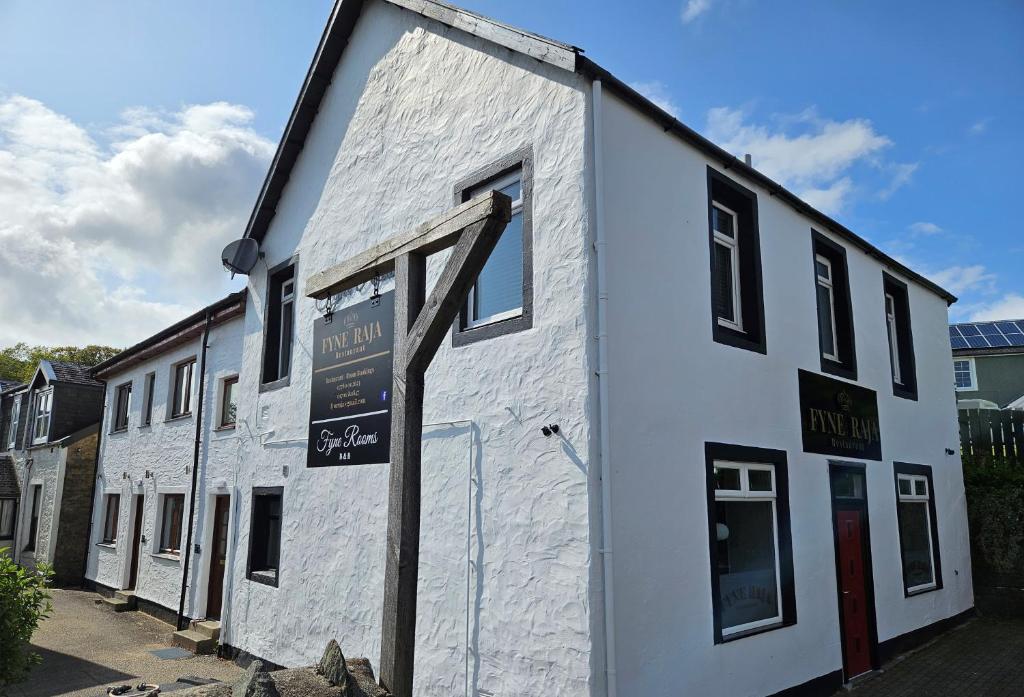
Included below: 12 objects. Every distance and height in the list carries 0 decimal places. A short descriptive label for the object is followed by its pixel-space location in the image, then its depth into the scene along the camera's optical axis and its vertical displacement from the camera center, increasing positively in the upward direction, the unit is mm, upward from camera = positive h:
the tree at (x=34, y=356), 45344 +8546
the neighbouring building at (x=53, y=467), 19062 +761
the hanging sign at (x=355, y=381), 5125 +812
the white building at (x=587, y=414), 6109 +840
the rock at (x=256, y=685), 4027 -1036
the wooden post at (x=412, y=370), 4512 +815
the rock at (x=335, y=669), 4492 -1062
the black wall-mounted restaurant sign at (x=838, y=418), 8594 +991
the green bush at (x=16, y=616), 5965 -996
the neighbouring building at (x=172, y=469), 12688 +503
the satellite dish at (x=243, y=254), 11508 +3712
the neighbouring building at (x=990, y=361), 24453 +4673
